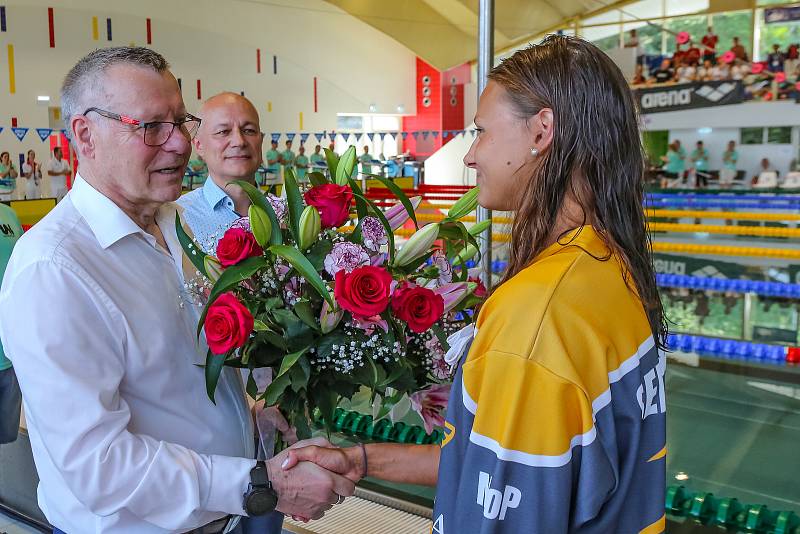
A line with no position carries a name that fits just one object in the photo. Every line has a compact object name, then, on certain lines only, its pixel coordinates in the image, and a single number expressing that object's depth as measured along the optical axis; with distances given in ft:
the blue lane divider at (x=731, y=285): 22.62
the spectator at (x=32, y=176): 43.61
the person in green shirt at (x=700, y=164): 57.21
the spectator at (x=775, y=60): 55.77
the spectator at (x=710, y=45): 59.52
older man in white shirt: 4.28
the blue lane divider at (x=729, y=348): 16.47
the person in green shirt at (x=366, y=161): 56.07
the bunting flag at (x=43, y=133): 44.09
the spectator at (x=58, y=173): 43.96
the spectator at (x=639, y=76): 61.21
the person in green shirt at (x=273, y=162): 52.24
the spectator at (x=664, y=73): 60.44
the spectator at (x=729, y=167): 56.03
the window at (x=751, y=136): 57.06
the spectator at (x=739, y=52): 58.44
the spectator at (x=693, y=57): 59.47
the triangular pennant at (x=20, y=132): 43.47
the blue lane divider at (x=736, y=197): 45.85
